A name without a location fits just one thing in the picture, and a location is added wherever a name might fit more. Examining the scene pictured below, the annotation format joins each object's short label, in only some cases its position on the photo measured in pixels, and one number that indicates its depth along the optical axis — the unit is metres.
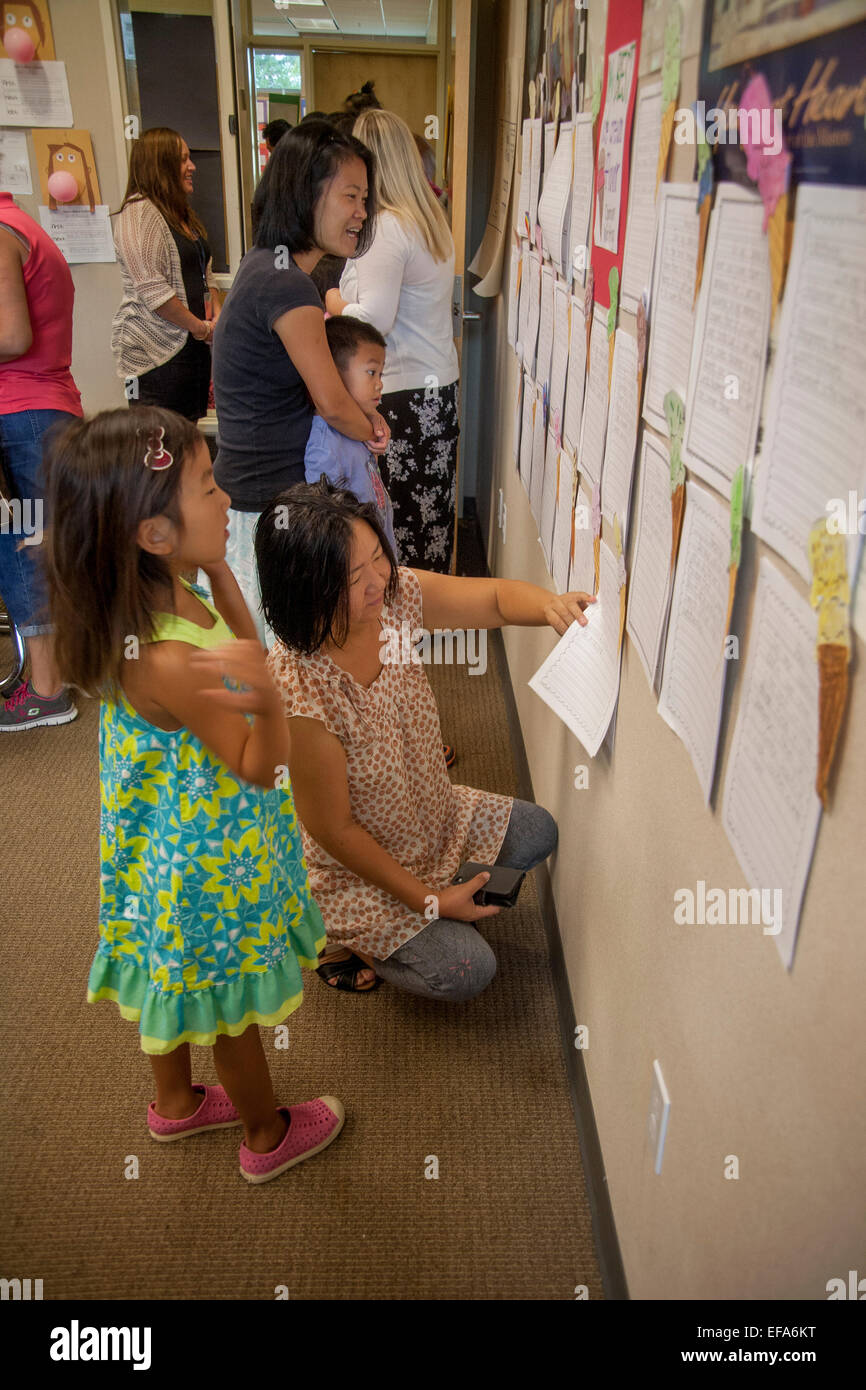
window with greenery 7.63
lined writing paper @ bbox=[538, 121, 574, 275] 1.64
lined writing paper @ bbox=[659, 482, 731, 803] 0.84
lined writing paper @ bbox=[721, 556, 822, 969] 0.66
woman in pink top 2.14
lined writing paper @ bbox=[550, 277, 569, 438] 1.70
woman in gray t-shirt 1.81
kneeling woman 1.39
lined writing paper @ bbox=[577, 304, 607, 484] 1.34
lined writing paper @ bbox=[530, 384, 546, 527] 2.05
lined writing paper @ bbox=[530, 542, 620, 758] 1.31
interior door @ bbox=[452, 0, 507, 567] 2.78
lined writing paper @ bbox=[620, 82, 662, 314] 1.04
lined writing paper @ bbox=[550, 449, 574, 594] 1.65
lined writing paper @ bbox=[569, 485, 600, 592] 1.46
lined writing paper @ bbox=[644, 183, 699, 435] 0.91
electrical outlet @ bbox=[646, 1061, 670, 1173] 1.04
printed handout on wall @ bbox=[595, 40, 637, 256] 1.16
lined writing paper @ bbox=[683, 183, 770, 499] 0.73
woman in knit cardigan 2.89
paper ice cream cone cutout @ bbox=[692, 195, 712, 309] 0.84
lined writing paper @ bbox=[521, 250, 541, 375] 2.09
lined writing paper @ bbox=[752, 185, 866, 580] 0.58
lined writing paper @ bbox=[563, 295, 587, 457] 1.53
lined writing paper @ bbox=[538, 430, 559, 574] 1.85
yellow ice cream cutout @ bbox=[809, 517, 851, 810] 0.60
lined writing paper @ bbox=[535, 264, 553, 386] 1.89
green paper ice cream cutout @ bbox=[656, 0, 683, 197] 0.92
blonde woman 2.34
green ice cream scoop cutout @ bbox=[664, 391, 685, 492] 0.94
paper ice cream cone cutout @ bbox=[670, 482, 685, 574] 0.94
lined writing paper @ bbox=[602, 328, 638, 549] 1.15
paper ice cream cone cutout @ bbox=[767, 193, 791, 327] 0.67
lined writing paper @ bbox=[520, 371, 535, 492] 2.23
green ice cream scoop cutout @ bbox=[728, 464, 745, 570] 0.77
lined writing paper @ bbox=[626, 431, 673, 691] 1.01
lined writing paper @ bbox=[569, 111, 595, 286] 1.44
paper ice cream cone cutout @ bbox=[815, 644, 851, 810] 0.61
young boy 1.99
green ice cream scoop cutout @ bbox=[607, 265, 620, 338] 1.24
